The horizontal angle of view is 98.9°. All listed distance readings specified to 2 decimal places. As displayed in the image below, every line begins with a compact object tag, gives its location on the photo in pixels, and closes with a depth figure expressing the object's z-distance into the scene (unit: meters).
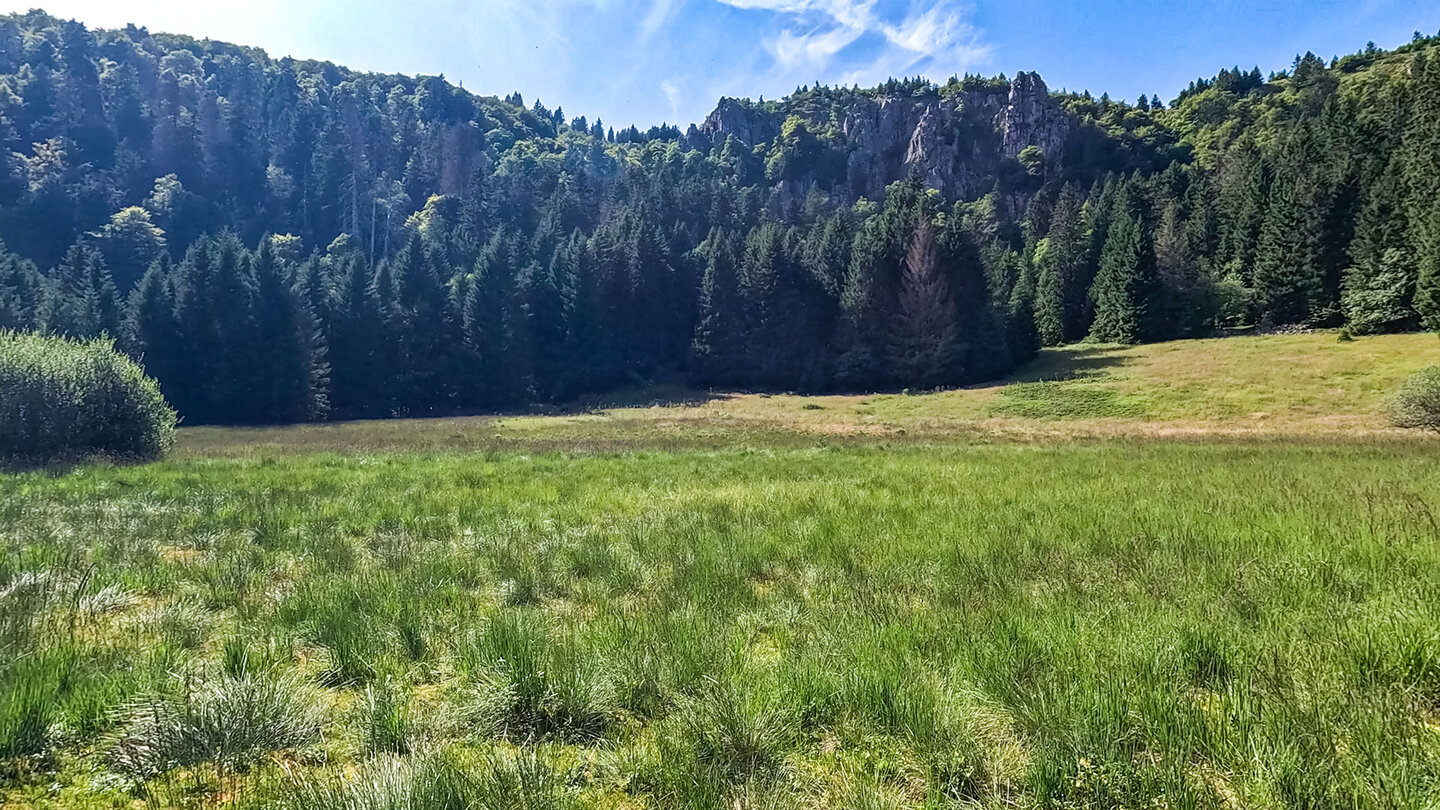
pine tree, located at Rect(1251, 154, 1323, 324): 54.94
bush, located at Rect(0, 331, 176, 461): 18.80
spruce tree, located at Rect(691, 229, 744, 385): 68.25
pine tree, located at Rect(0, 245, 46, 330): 49.50
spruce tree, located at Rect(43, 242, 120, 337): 50.16
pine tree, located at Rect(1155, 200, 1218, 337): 61.12
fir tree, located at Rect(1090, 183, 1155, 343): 61.78
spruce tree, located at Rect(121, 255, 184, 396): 52.31
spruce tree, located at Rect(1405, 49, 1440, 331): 42.09
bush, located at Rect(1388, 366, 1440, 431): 23.75
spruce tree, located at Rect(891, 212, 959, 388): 57.03
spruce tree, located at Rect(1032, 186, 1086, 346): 71.00
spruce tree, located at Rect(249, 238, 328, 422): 53.84
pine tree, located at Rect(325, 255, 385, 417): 59.35
